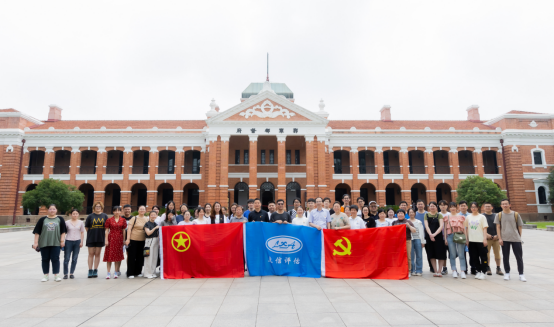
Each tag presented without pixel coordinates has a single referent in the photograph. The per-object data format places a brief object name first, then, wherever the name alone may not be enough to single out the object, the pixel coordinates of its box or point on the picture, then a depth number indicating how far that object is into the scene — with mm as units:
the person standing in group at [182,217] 8664
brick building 29969
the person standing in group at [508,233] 7398
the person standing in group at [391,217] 8724
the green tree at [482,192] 24545
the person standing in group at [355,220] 8156
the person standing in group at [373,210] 9203
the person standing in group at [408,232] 7953
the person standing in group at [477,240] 7715
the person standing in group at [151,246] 7941
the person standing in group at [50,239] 7465
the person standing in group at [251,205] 9172
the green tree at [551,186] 28172
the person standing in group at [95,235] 7844
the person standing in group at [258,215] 8484
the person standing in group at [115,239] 7840
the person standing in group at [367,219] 8523
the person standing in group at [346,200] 9562
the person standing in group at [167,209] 8410
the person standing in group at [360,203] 10484
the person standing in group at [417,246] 7898
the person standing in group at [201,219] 8328
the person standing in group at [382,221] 8275
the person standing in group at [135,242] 7930
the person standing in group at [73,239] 7836
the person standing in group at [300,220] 8398
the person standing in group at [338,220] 8000
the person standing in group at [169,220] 8437
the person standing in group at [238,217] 8288
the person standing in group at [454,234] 7789
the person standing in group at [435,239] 7921
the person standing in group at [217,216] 8719
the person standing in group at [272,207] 8804
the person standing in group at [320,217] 8336
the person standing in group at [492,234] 8137
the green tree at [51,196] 24891
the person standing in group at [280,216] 8055
